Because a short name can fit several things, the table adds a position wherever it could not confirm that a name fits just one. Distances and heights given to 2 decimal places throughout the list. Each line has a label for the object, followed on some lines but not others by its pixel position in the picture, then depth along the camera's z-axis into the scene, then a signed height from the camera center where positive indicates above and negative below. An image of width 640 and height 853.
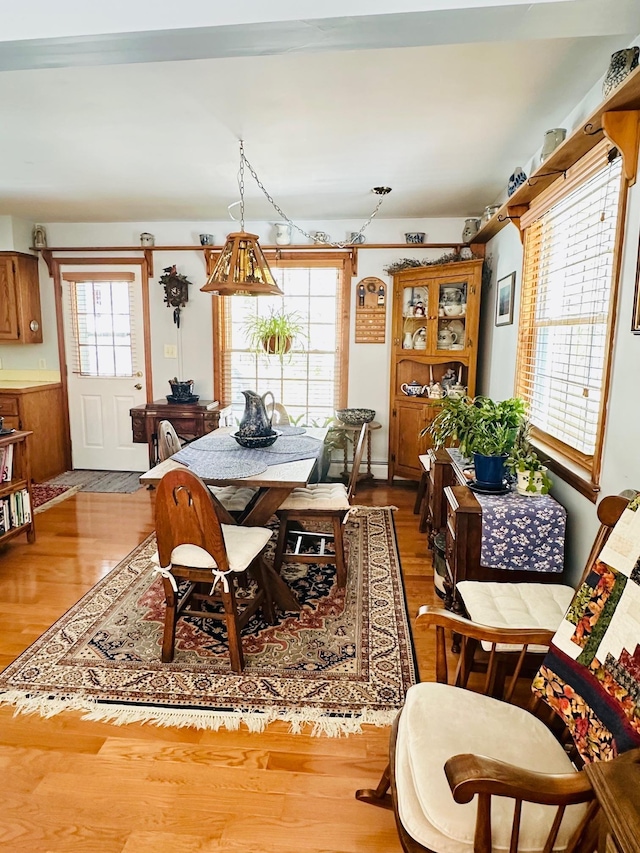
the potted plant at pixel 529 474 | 2.31 -0.57
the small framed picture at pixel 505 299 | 3.48 +0.32
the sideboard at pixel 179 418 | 4.73 -0.69
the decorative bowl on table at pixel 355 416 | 4.80 -0.67
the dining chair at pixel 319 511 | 2.83 -0.92
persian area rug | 1.95 -1.37
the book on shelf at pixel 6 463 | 3.18 -0.75
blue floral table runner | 2.15 -0.79
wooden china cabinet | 4.24 +0.04
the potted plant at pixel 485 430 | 2.37 -0.40
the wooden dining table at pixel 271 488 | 2.45 -0.70
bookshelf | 3.20 -0.92
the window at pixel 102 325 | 5.16 +0.16
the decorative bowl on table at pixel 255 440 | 3.09 -0.58
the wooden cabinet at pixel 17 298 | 4.85 +0.39
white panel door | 5.16 -0.21
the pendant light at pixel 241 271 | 2.71 +0.38
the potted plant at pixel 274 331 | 4.86 +0.11
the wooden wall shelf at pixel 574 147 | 1.66 +0.81
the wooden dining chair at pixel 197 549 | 1.96 -0.86
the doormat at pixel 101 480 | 4.79 -1.35
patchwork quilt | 1.12 -0.73
